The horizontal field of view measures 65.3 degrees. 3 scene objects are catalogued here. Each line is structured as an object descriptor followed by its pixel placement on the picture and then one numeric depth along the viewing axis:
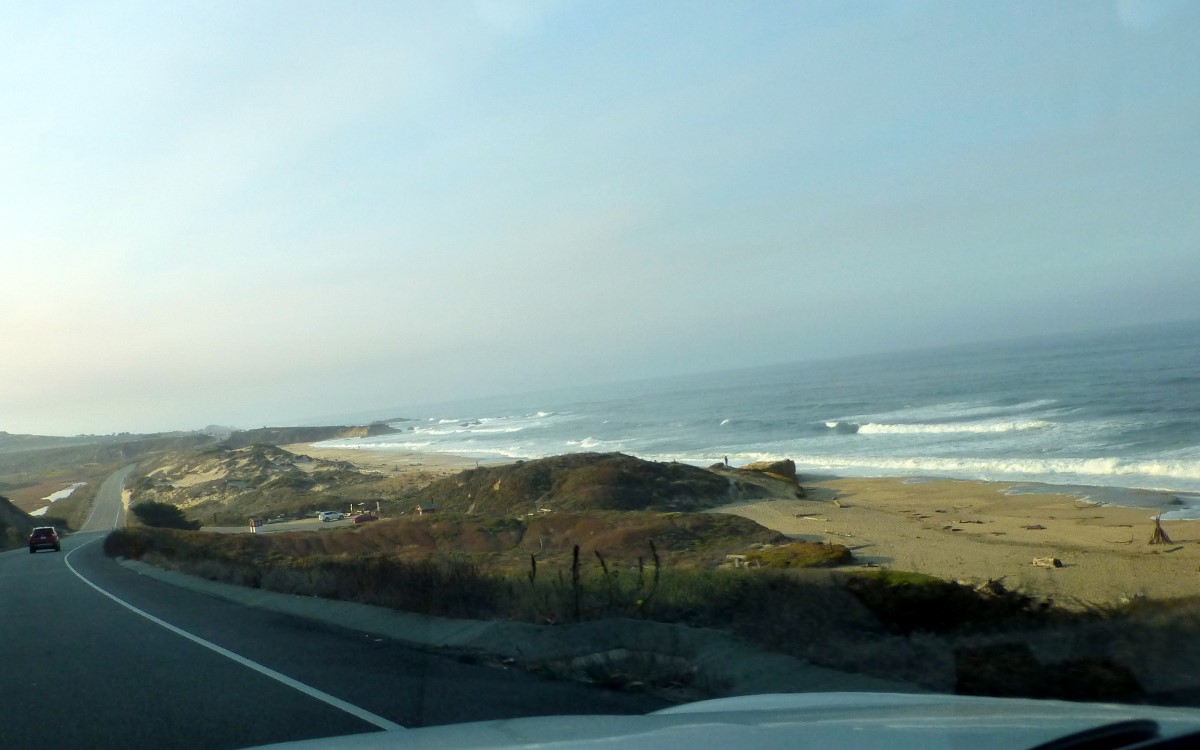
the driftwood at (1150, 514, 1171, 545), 22.34
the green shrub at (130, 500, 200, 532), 52.75
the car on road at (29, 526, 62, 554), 37.84
